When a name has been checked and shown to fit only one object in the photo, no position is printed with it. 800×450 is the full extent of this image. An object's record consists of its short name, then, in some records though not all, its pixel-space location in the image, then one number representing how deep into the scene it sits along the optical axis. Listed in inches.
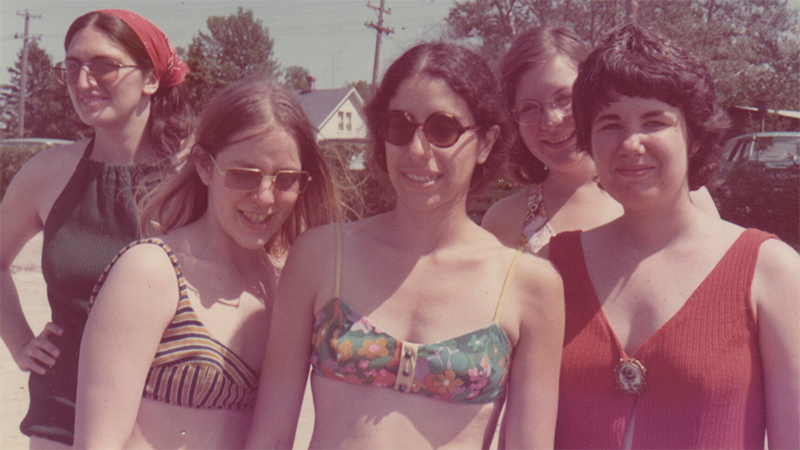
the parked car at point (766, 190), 417.7
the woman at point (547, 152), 112.6
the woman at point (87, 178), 106.0
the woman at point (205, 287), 80.3
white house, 1619.1
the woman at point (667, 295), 79.1
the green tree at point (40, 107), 1990.7
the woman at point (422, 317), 83.4
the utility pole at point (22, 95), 1512.1
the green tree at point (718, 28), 753.6
